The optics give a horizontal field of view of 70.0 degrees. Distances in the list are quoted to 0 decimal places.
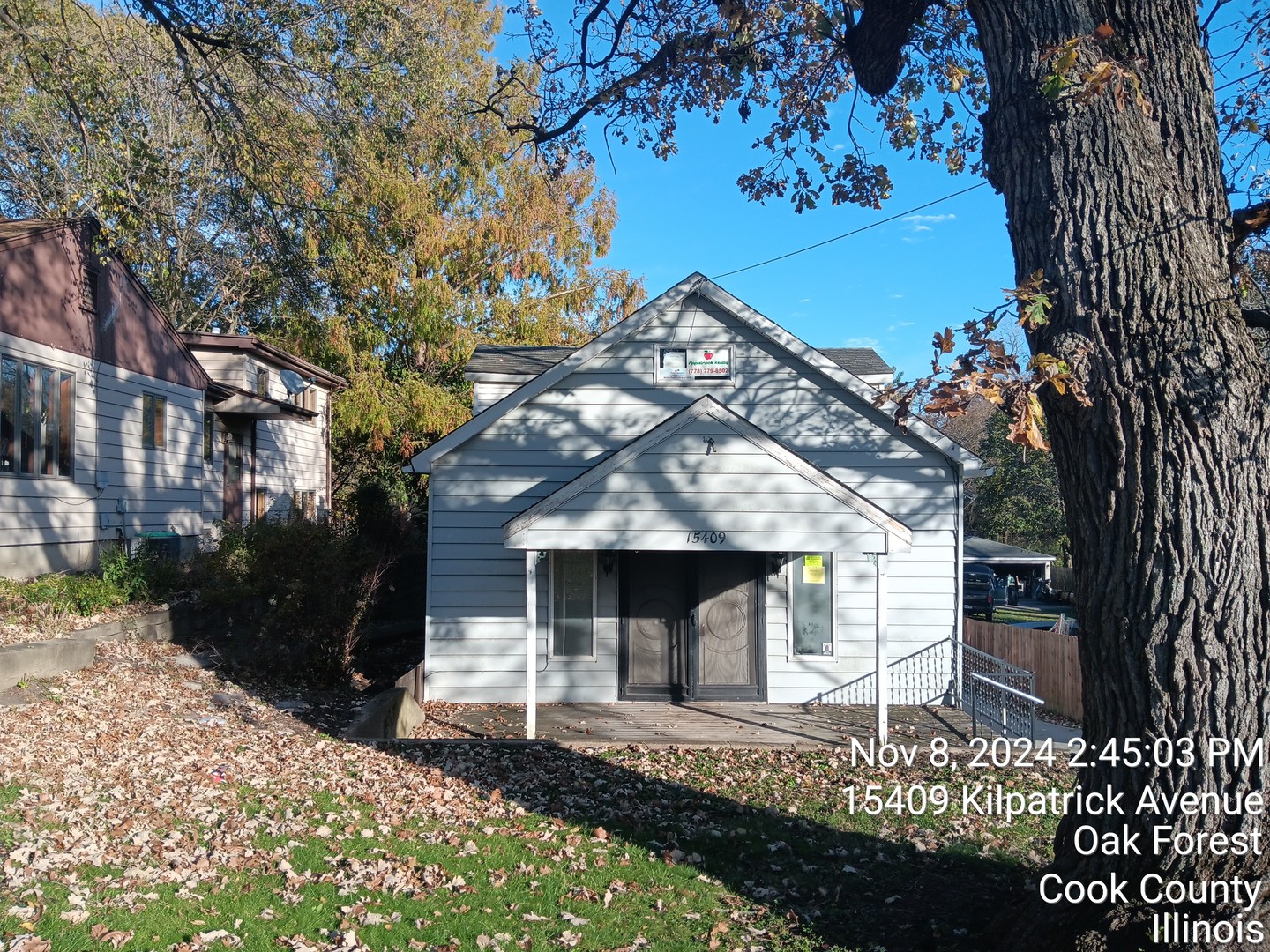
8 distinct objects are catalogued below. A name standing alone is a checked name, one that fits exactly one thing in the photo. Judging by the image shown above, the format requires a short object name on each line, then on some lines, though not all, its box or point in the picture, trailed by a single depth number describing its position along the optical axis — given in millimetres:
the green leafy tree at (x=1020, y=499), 43688
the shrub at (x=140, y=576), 12617
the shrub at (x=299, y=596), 11703
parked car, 33303
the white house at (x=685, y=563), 12164
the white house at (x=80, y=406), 12336
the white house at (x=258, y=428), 19172
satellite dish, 21109
